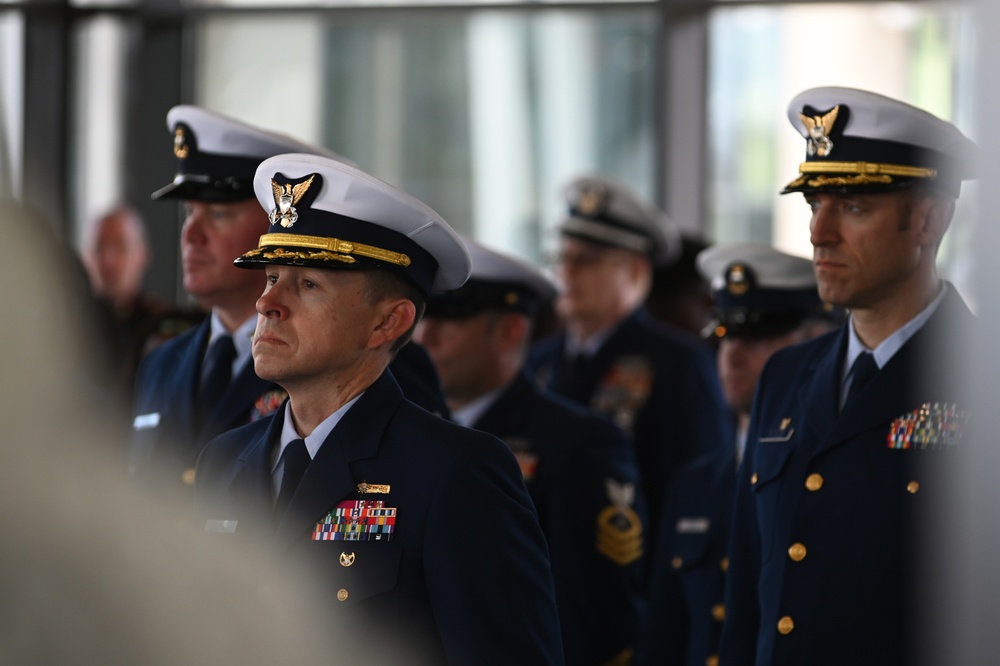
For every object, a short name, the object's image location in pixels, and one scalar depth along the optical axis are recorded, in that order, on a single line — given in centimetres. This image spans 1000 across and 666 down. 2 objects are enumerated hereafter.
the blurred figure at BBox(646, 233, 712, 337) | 1117
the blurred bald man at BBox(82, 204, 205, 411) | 1183
